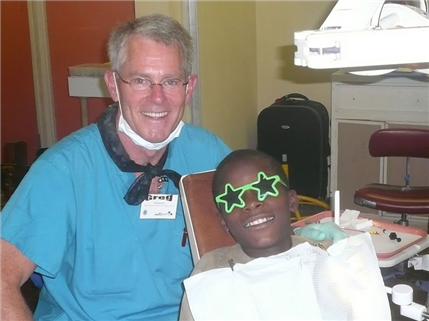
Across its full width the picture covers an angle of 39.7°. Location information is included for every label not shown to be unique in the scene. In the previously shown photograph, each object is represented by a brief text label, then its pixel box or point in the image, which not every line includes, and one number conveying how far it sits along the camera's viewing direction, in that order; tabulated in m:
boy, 1.43
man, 1.43
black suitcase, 3.99
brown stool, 2.82
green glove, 1.49
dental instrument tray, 1.76
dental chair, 1.50
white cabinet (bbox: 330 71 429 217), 3.50
